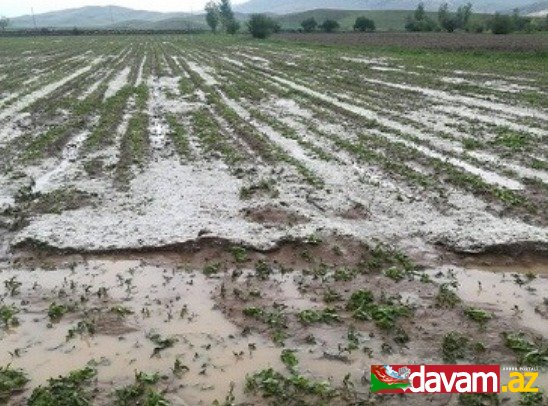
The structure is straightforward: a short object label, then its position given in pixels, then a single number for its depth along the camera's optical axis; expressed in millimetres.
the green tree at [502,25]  53438
